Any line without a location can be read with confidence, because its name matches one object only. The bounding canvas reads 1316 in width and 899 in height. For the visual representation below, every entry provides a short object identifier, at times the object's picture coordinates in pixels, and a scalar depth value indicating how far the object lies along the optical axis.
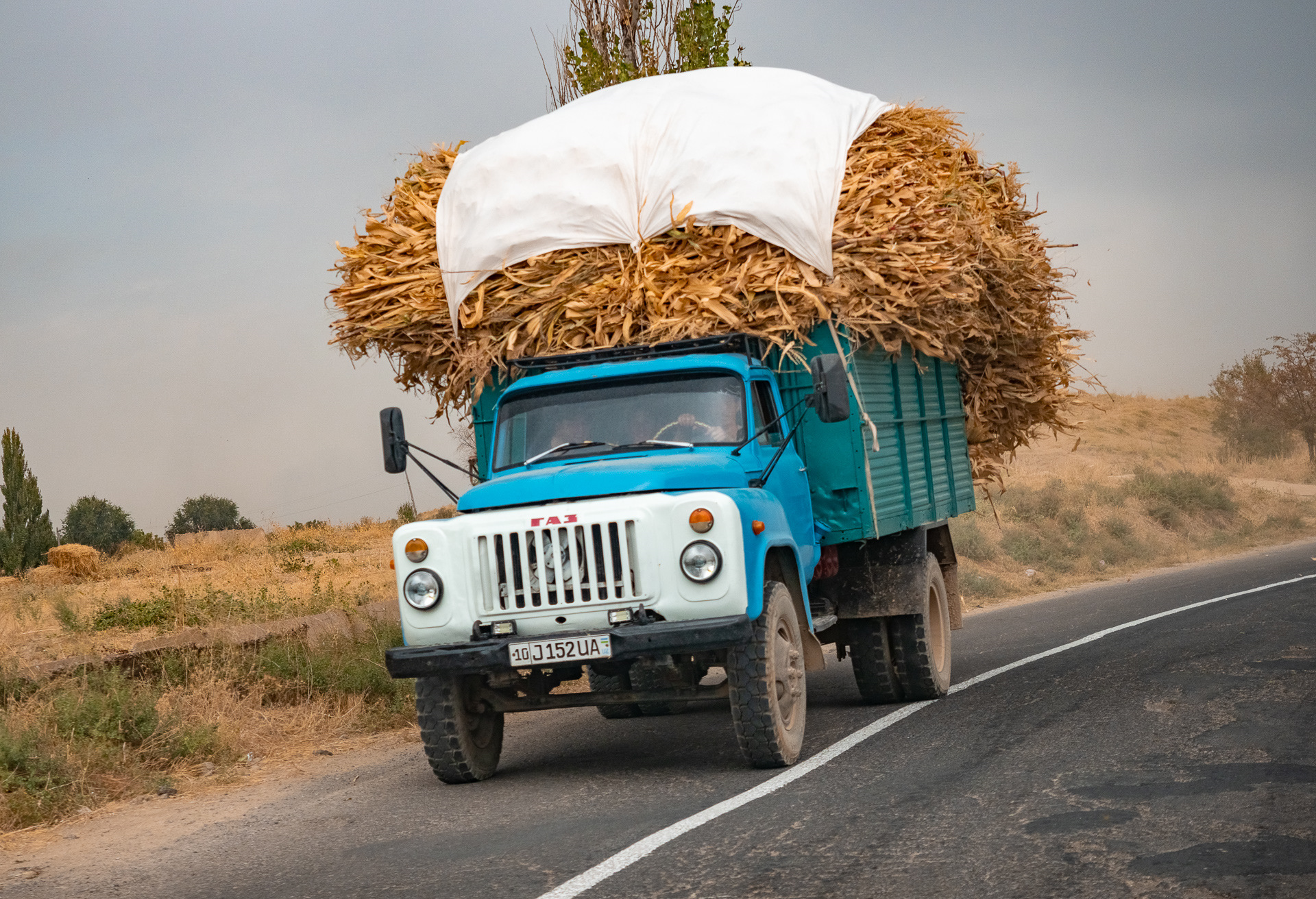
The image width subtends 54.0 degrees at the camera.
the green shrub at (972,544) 24.14
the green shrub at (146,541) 32.34
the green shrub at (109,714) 8.86
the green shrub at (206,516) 46.28
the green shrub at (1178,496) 32.97
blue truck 6.79
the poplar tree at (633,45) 18.38
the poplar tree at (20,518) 29.25
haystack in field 25.56
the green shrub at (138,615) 14.30
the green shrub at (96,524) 42.16
